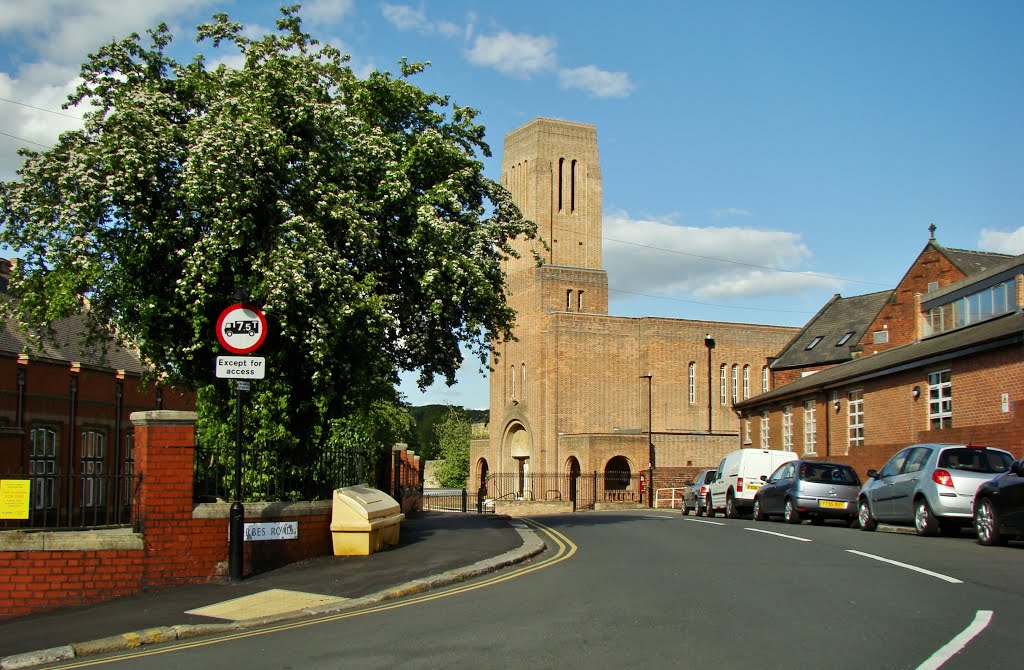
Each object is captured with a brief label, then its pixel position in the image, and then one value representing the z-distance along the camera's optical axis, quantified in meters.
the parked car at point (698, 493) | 30.06
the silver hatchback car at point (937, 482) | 16.50
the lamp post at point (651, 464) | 50.56
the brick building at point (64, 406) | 25.30
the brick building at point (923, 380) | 24.94
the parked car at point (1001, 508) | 14.12
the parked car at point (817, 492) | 22.00
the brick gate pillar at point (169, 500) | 11.75
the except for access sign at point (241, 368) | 12.37
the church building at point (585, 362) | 64.62
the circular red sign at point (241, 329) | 12.75
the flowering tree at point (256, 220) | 13.83
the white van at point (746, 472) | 26.70
